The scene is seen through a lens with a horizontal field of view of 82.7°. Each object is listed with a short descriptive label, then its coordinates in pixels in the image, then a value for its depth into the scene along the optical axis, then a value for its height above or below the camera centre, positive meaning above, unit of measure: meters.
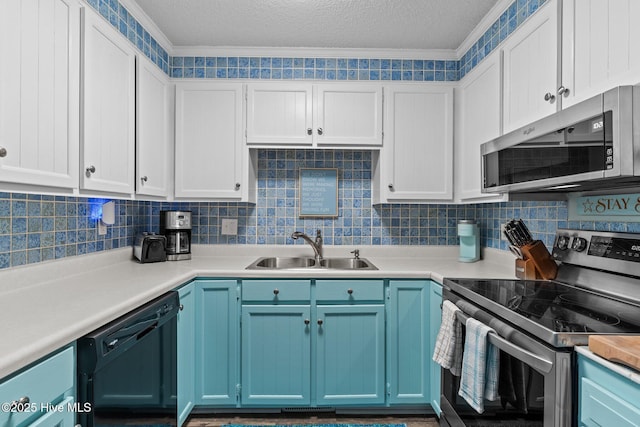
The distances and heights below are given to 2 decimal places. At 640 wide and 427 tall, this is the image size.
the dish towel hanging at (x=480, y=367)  1.32 -0.57
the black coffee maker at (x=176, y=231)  2.42 -0.13
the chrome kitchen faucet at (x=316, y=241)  2.60 -0.20
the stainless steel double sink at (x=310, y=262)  2.59 -0.36
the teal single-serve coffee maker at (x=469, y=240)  2.45 -0.19
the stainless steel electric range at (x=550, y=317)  1.04 -0.33
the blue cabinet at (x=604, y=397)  0.85 -0.46
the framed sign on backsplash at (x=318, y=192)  2.76 +0.16
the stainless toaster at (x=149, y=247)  2.30 -0.23
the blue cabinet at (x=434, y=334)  2.00 -0.68
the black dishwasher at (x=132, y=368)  1.11 -0.57
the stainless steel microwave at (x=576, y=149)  1.03 +0.23
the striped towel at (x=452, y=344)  1.60 -0.58
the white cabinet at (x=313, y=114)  2.45 +0.67
